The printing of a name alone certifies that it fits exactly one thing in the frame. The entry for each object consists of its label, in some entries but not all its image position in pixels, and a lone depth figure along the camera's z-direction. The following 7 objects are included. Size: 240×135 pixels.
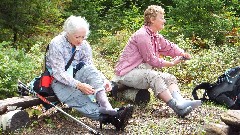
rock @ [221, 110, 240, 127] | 4.41
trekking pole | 4.81
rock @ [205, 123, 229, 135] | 4.52
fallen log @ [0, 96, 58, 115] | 5.06
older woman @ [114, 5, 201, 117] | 5.77
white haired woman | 5.11
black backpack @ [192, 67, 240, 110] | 6.23
